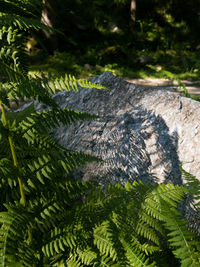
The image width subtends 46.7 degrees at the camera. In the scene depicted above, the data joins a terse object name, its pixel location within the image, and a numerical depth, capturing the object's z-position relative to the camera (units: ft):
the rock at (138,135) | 6.46
